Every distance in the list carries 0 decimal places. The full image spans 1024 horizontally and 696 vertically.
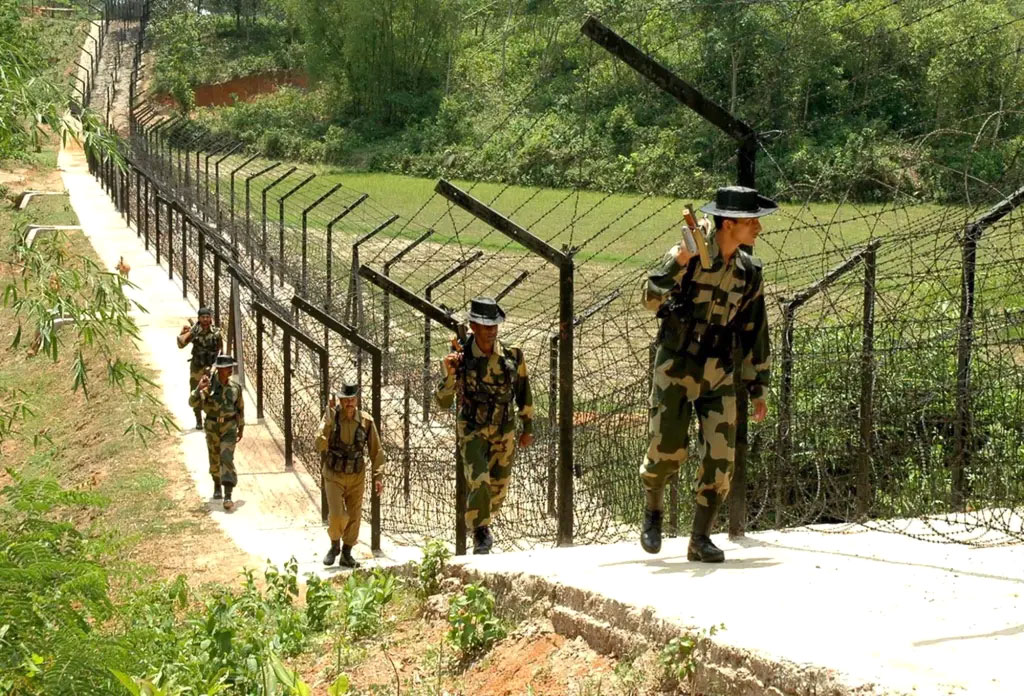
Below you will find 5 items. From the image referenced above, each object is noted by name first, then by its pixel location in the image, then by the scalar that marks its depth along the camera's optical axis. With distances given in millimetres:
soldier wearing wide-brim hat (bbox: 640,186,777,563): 5609
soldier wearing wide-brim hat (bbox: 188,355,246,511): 11922
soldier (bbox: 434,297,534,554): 7617
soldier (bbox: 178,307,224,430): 13828
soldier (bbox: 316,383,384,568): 9531
